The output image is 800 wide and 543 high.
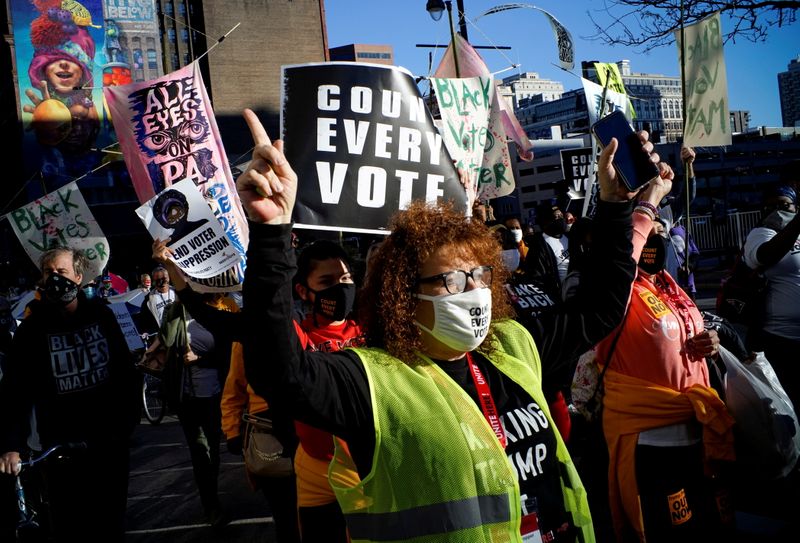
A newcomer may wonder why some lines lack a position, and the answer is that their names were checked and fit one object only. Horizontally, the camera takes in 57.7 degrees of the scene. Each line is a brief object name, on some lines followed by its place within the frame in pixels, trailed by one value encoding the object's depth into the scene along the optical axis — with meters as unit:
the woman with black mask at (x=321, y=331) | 3.08
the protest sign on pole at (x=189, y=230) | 4.62
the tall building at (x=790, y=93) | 139.40
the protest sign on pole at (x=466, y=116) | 5.64
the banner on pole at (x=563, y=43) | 11.53
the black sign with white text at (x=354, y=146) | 3.74
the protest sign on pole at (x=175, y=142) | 5.49
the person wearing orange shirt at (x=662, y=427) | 3.49
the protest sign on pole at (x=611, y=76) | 9.19
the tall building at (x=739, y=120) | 131.68
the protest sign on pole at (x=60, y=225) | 7.13
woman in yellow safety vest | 1.84
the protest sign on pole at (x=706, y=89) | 5.43
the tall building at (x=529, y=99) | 191.00
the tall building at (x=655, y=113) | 185.00
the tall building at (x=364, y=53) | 121.75
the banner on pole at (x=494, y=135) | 7.94
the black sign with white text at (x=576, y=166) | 8.98
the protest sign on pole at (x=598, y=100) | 8.77
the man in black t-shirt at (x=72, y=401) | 4.23
